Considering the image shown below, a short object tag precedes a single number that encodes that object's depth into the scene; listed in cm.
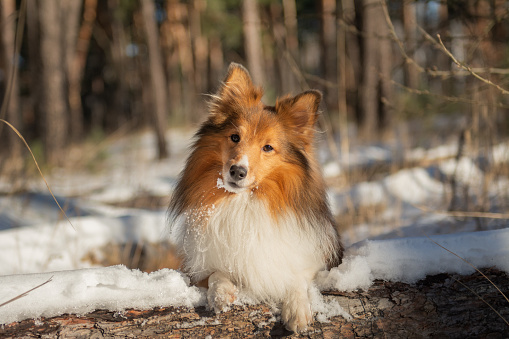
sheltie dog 230
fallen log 188
